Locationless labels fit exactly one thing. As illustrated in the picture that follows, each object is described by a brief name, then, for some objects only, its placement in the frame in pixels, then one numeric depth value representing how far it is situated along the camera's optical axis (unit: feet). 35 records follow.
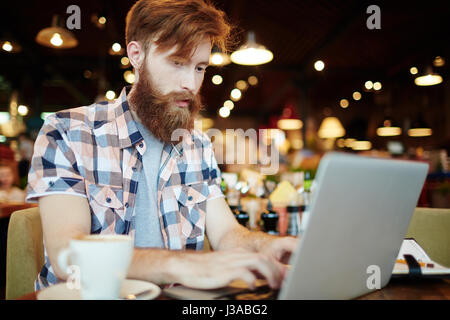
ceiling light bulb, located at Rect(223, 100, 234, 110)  36.86
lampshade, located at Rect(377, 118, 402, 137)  22.29
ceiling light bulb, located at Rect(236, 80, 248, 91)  32.18
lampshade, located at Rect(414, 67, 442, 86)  17.63
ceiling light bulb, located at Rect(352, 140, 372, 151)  35.71
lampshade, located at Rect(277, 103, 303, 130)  28.08
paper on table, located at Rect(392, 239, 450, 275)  2.89
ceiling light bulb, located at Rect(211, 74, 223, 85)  23.71
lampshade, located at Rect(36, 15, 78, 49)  12.76
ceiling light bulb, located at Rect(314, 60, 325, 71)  15.28
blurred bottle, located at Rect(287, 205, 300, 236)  6.76
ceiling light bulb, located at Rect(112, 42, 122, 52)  15.86
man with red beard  3.17
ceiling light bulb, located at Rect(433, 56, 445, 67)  17.74
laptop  1.74
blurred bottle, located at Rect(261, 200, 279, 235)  6.33
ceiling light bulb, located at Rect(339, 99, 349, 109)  38.55
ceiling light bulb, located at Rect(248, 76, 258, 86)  31.11
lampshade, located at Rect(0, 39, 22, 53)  14.45
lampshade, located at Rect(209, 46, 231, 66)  14.57
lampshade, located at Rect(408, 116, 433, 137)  23.50
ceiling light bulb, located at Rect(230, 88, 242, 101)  24.87
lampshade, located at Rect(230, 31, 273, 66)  12.31
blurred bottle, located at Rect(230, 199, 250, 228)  6.51
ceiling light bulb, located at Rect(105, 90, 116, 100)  24.14
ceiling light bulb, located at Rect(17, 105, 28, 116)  28.48
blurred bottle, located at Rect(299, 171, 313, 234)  6.99
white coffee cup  1.96
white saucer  2.19
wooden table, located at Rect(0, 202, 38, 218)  7.14
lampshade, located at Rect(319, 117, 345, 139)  30.30
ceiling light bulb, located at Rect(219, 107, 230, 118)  32.52
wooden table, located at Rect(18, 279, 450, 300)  2.54
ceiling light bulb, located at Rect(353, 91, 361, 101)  33.45
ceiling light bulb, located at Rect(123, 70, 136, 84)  22.25
